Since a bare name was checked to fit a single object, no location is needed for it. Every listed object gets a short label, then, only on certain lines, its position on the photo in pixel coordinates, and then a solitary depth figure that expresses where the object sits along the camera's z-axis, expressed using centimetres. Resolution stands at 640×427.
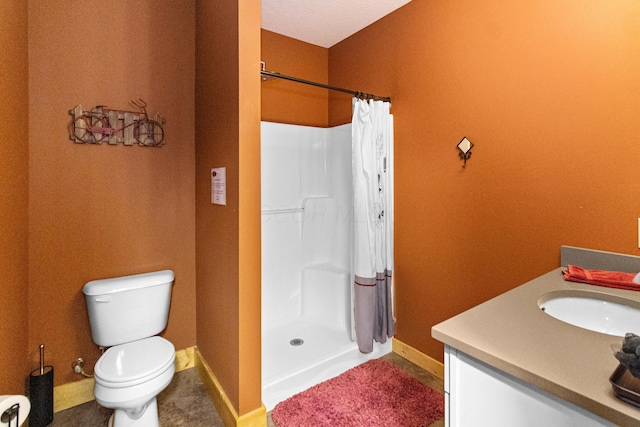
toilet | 153
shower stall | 272
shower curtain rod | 206
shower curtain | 224
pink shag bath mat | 174
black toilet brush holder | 172
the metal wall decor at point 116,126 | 188
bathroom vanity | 63
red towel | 120
